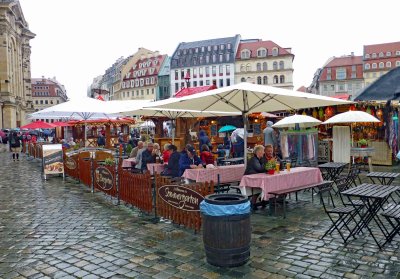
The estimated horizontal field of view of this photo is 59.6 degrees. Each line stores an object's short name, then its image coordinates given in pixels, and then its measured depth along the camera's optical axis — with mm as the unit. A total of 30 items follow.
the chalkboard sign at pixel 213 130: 27420
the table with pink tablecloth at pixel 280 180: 7809
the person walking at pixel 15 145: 24250
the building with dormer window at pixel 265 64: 74688
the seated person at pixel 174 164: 9945
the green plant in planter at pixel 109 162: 11358
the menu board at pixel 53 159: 14641
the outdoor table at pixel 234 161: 13348
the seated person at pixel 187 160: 9758
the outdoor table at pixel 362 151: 14242
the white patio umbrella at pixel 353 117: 13373
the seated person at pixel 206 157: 10438
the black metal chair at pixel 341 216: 6082
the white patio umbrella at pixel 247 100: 7871
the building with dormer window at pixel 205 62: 78625
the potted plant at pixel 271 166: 8148
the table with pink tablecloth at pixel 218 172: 9273
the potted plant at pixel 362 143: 14798
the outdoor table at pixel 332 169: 10422
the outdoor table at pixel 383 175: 8557
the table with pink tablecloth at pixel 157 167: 11273
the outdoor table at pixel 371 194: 5871
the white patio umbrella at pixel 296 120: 15116
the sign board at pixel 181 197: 6500
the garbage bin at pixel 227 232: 5145
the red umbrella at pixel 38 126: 25403
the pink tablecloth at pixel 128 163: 12969
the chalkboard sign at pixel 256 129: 27069
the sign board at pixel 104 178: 10078
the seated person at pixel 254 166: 8406
